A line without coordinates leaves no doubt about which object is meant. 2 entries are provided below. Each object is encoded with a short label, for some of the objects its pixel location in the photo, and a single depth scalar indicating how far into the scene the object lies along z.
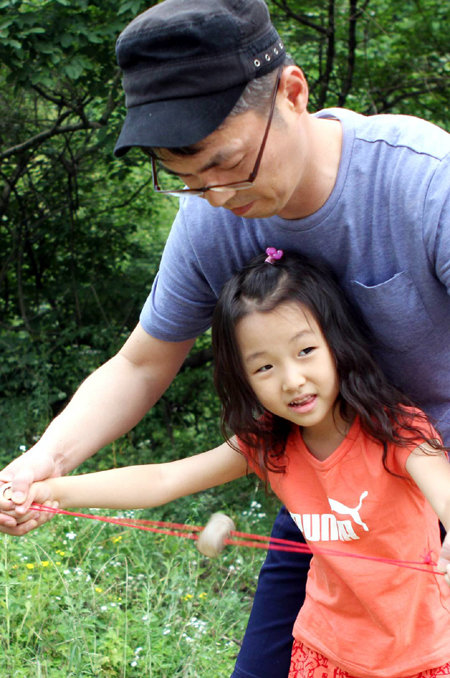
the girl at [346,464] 1.81
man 1.52
